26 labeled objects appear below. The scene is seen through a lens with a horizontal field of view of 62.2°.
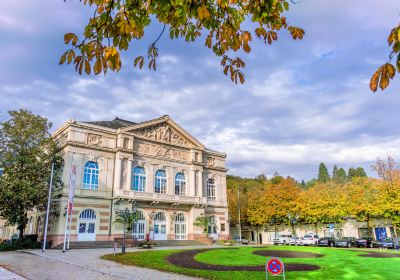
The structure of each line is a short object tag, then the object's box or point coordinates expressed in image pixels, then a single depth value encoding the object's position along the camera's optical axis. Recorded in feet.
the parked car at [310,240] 149.69
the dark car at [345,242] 133.81
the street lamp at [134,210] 133.04
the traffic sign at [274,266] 30.91
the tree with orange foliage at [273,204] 191.11
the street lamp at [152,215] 140.87
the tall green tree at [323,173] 359.25
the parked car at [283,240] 164.33
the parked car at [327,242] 139.85
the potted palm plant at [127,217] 116.67
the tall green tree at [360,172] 372.17
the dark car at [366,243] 132.45
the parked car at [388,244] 126.00
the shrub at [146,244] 112.39
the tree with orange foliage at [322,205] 167.84
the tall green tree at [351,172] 386.56
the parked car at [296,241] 150.92
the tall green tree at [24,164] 108.78
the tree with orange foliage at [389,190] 142.88
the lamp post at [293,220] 179.72
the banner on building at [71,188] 99.91
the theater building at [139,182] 125.39
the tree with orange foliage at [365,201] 152.46
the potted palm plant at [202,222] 151.53
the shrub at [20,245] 105.60
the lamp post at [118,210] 117.67
